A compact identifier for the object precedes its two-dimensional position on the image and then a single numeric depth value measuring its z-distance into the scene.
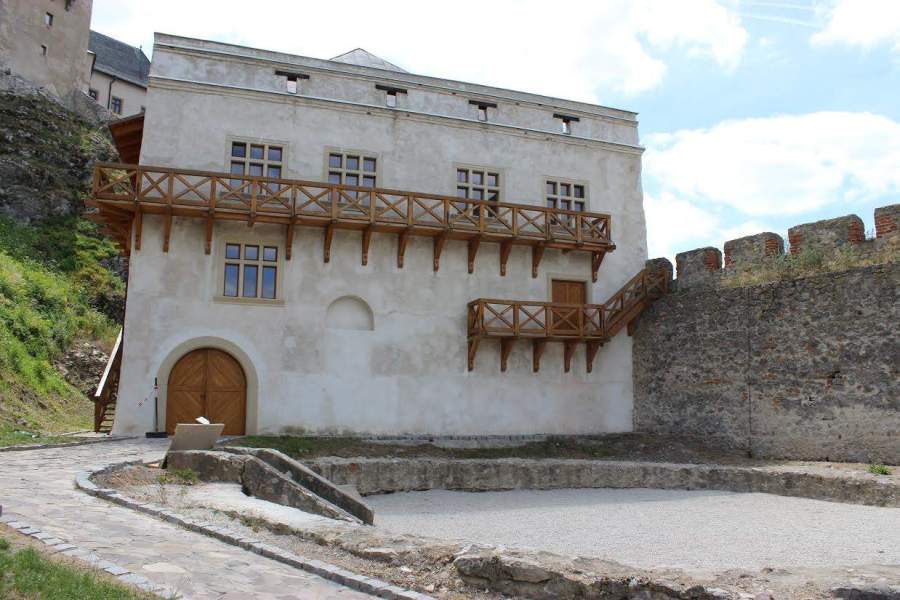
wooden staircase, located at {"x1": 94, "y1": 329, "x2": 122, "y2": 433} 18.14
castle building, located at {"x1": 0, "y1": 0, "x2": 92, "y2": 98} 38.62
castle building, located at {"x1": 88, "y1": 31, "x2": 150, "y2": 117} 49.78
